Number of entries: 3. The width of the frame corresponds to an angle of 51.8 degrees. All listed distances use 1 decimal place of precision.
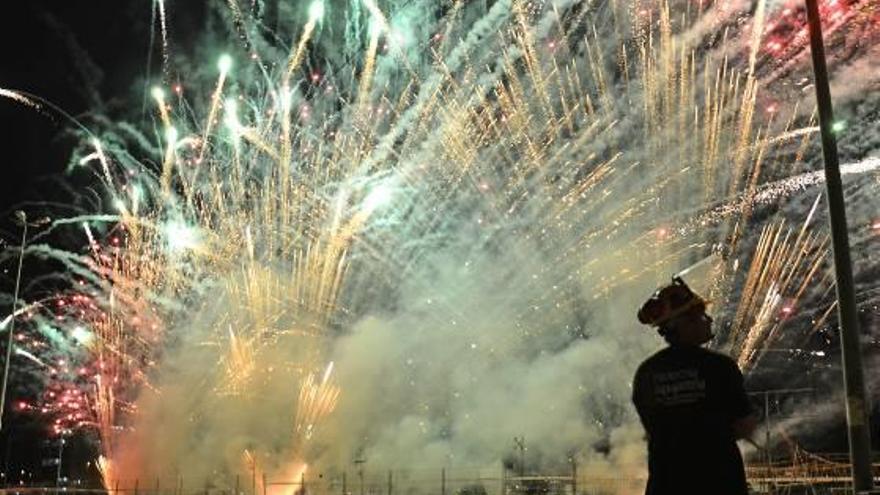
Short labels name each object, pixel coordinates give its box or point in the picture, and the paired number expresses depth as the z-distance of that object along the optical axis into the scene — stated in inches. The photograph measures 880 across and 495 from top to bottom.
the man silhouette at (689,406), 140.4
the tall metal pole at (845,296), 295.6
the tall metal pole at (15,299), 871.1
